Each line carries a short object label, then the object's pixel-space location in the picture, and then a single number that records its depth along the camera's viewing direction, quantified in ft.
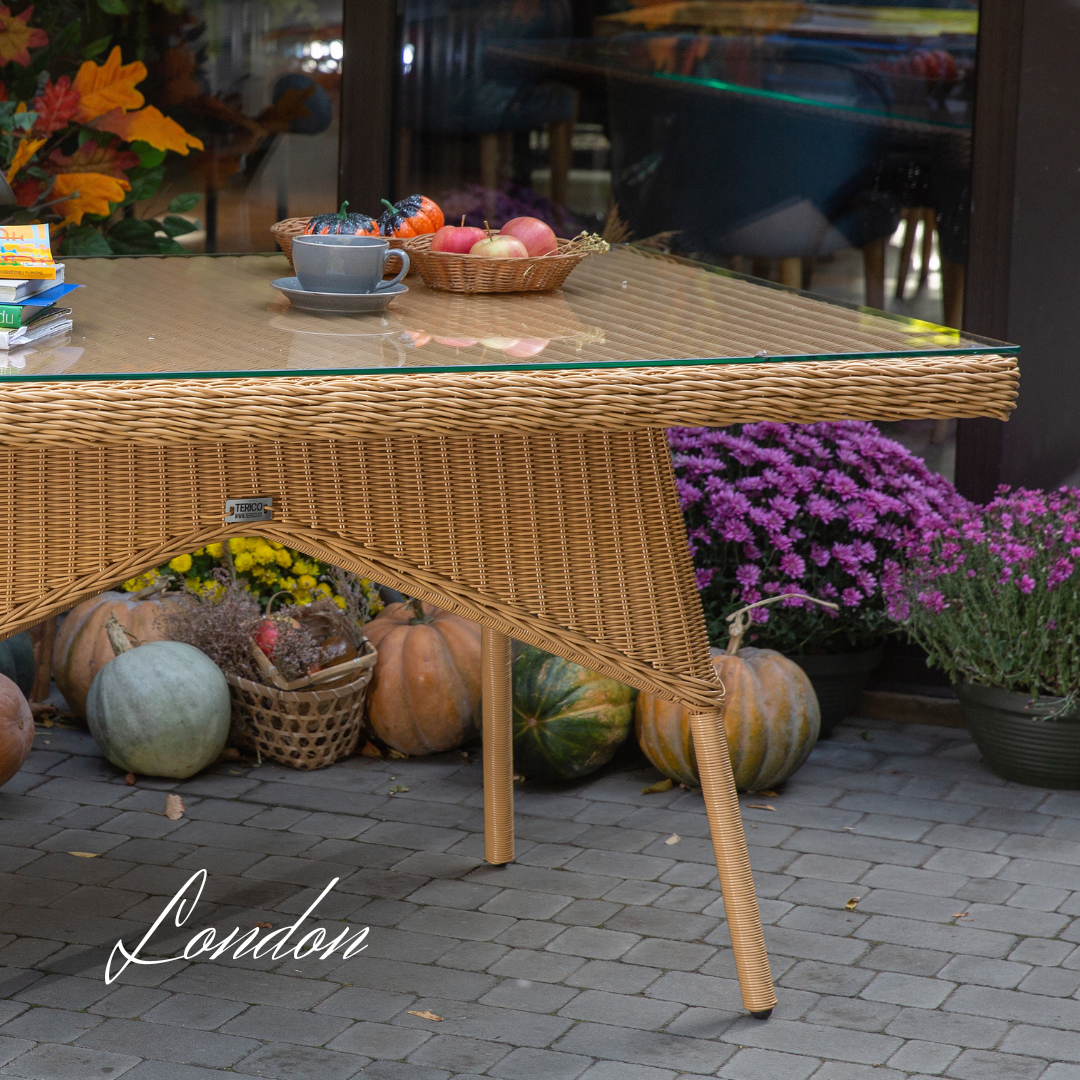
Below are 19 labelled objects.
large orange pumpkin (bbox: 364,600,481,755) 23.39
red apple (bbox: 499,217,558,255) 17.88
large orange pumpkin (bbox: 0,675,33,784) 21.17
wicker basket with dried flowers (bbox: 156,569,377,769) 22.76
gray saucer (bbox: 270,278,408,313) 15.76
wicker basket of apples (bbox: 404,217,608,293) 17.37
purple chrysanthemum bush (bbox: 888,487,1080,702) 21.72
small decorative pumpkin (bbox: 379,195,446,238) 18.90
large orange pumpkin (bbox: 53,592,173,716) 24.20
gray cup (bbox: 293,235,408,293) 15.80
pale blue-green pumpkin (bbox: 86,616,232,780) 22.08
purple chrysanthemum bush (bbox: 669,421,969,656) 23.58
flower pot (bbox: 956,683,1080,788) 22.17
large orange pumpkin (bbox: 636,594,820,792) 21.77
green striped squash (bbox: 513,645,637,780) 22.41
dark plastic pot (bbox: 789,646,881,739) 24.27
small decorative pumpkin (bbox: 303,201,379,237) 17.26
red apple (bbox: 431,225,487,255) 17.92
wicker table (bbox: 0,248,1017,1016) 12.69
